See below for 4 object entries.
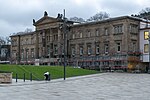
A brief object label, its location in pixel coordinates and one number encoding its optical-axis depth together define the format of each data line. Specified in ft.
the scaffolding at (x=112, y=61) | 158.44
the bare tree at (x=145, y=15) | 197.76
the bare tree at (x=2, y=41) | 318.96
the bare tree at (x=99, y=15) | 260.10
